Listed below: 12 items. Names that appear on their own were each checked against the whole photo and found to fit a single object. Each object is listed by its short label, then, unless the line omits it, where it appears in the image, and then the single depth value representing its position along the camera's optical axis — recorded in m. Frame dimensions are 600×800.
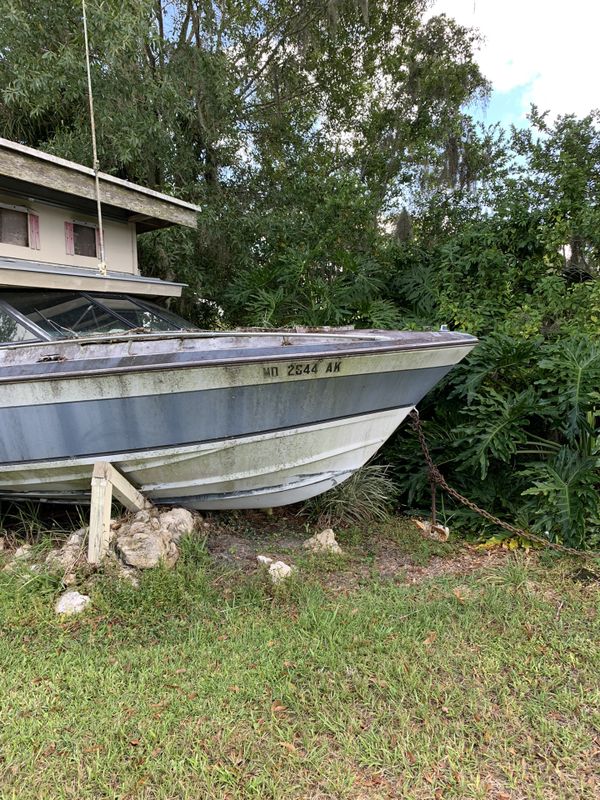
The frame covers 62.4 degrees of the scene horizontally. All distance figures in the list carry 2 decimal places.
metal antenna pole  4.68
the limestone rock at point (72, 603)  3.39
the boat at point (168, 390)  3.47
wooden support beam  3.79
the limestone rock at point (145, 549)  3.69
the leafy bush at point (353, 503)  5.17
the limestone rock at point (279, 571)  3.71
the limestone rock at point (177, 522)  4.09
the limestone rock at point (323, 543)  4.31
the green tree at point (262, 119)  6.59
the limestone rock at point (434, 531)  4.92
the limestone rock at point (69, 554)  3.81
